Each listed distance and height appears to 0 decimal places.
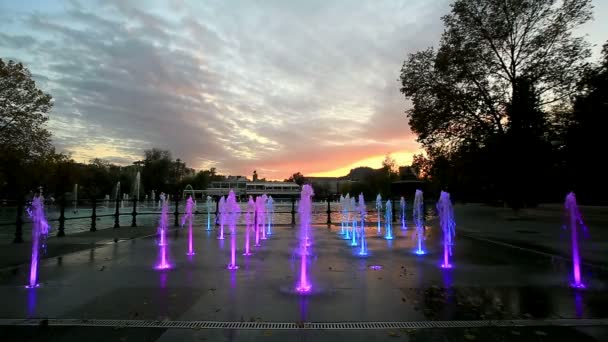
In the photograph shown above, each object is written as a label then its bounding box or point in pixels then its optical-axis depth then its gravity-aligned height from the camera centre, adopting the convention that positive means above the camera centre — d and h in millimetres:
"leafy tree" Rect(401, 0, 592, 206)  24406 +7128
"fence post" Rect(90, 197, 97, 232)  14945 -986
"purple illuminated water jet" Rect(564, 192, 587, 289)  6827 -870
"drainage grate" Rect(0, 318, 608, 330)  4633 -1495
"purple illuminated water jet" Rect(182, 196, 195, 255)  10422 -1400
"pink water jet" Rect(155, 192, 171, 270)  8401 -1427
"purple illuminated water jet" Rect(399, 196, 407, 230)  18219 -1402
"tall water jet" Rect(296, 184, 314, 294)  6734 -334
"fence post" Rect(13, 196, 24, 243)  11548 -748
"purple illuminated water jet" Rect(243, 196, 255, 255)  10272 -1410
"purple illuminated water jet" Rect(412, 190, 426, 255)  10838 -1249
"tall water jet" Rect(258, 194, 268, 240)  14230 -1310
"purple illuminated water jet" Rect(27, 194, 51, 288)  6688 -556
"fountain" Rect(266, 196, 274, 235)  16088 -1367
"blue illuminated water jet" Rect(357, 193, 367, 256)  10414 -1468
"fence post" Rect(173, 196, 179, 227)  18578 -959
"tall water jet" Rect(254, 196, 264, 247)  15927 -422
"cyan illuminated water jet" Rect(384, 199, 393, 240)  14270 -1377
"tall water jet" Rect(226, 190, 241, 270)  8297 -1437
